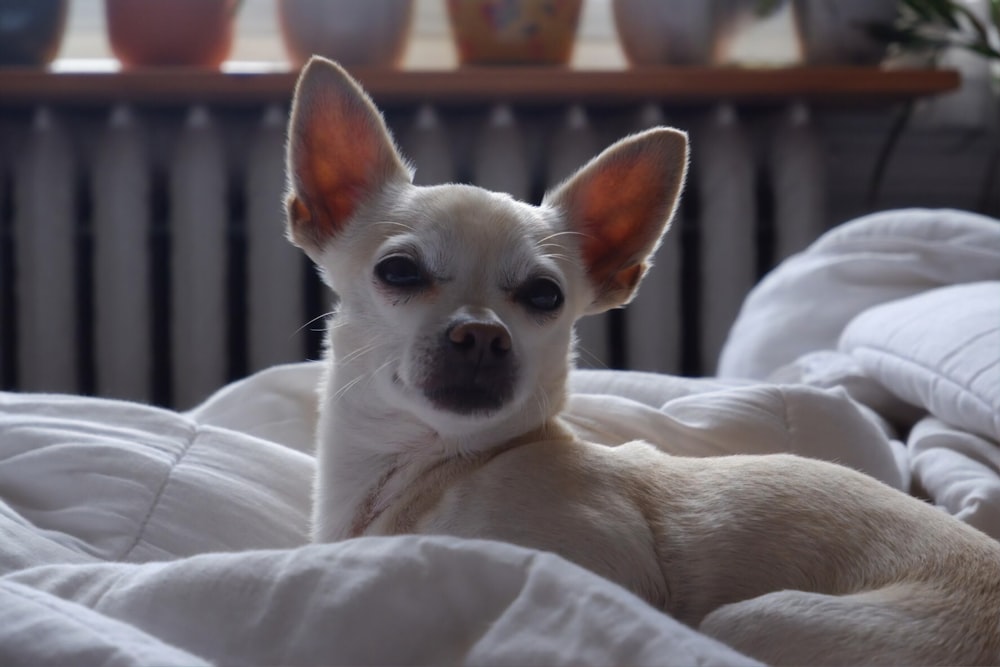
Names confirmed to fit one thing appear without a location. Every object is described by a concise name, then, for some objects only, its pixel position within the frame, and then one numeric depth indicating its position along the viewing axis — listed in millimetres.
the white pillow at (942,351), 1340
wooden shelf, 2424
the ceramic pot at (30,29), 2463
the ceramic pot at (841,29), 2561
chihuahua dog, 847
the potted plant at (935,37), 2533
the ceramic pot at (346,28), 2463
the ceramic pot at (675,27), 2512
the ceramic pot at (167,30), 2469
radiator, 2580
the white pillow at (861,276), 1844
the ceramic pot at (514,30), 2479
